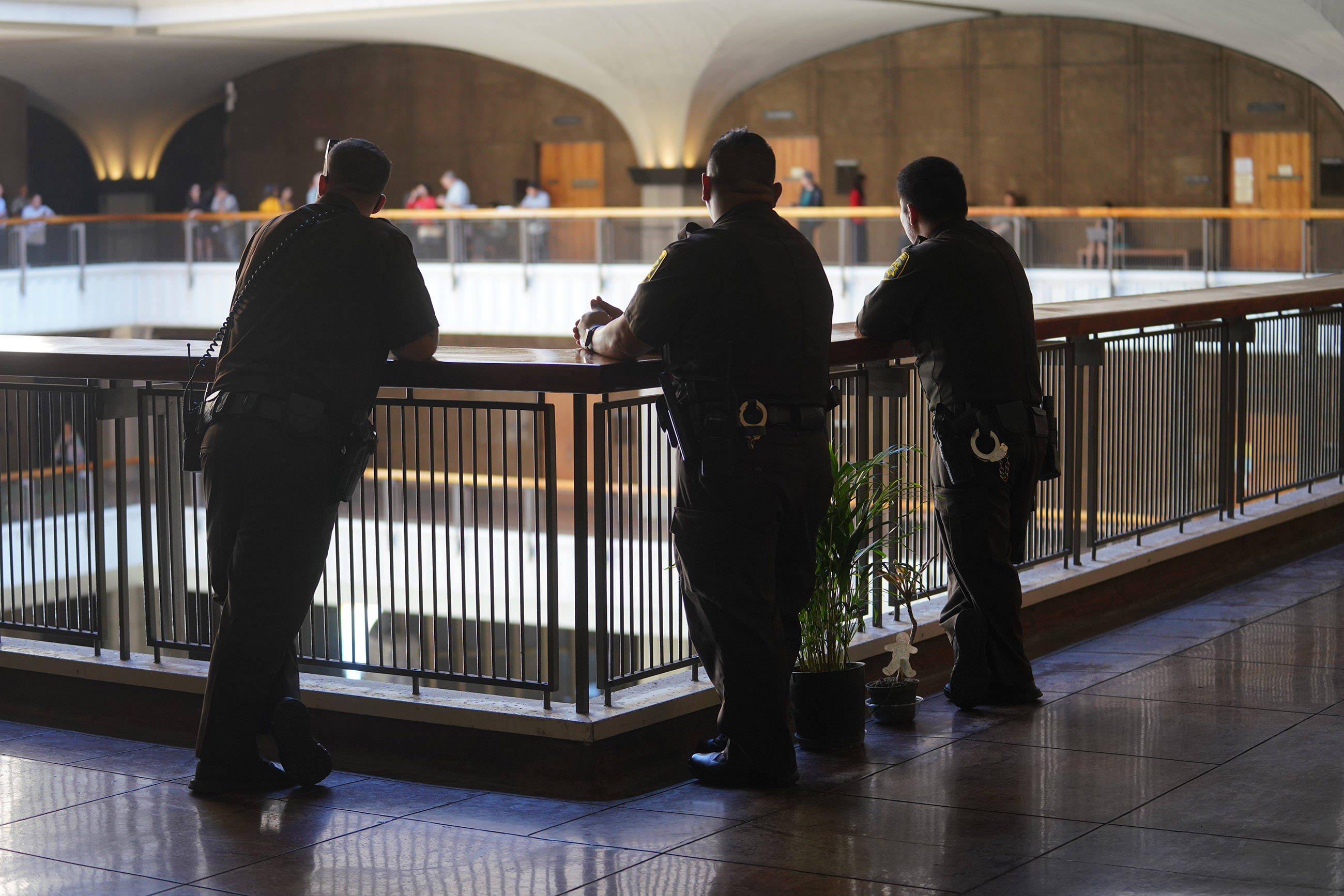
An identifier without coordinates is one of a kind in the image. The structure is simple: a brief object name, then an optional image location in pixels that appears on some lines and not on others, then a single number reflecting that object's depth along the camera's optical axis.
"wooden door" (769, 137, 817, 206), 27.19
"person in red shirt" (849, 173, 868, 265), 17.75
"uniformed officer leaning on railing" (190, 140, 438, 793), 4.13
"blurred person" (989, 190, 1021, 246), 16.89
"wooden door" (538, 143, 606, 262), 29.25
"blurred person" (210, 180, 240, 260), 21.48
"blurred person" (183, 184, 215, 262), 21.73
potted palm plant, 4.51
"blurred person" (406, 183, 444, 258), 20.03
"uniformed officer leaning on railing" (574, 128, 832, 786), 4.01
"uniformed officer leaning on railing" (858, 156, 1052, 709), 4.65
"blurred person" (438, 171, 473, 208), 23.48
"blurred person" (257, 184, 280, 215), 25.53
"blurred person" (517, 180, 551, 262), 19.83
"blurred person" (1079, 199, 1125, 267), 16.80
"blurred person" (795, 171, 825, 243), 23.53
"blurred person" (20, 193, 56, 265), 20.33
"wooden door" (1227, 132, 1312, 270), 23.41
